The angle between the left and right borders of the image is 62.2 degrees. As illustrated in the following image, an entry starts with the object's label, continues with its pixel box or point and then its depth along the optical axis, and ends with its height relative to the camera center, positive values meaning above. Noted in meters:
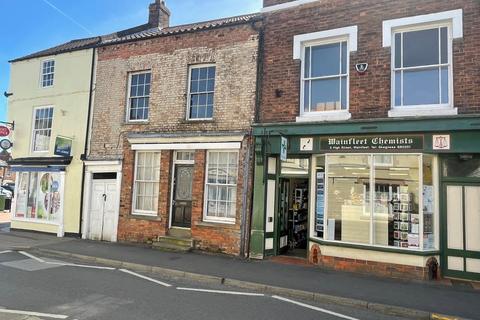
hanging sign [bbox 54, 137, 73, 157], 14.81 +1.65
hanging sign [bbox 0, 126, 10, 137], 16.45 +2.35
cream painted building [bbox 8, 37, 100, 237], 14.98 +2.26
